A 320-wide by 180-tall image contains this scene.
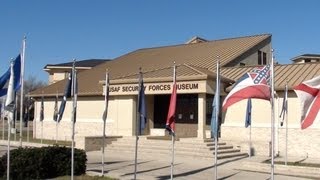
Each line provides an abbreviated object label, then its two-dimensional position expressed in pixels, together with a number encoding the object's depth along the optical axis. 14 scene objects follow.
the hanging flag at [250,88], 14.11
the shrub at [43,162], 17.91
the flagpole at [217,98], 16.17
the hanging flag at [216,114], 16.20
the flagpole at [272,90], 14.20
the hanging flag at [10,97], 16.59
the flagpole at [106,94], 19.22
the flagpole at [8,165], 16.26
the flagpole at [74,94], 16.45
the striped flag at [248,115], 26.20
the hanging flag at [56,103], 36.51
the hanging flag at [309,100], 11.37
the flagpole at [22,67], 17.30
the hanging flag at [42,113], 36.57
